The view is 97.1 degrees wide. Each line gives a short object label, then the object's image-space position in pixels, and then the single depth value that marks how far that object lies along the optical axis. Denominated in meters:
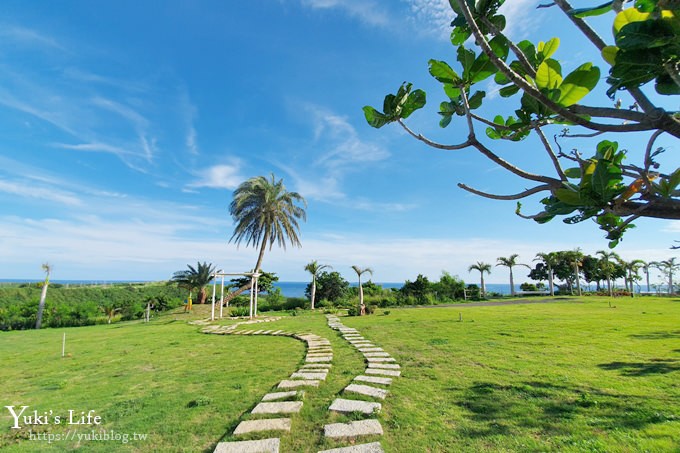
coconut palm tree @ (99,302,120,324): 18.86
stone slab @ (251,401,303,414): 3.68
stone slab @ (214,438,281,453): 2.88
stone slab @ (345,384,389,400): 4.15
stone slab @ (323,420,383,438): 3.10
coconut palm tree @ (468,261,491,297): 35.21
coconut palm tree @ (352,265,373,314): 22.52
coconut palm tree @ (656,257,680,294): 33.87
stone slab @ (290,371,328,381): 5.02
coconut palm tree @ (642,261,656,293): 38.06
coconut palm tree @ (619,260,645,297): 36.81
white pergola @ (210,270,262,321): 16.21
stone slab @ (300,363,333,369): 5.71
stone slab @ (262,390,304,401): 4.12
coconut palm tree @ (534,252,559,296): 34.84
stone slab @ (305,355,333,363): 6.22
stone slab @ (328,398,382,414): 3.64
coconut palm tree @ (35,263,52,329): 16.52
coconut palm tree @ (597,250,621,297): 35.16
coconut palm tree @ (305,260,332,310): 23.74
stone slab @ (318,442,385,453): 2.79
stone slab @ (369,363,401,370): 5.61
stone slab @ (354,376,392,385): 4.71
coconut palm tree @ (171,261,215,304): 24.28
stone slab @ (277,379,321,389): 4.62
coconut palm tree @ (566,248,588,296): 33.19
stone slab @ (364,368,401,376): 5.18
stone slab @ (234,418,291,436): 3.25
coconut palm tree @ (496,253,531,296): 36.88
